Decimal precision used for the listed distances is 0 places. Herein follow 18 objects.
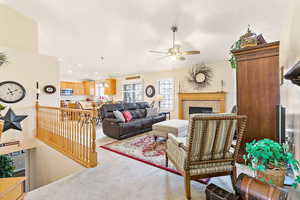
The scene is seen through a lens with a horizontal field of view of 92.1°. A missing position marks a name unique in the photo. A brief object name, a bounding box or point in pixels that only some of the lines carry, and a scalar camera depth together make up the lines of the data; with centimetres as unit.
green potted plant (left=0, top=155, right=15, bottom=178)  303
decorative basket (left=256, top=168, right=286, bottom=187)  123
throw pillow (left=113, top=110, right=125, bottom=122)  411
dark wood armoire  210
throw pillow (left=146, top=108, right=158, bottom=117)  528
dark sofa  392
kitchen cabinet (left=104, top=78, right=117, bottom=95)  852
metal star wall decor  240
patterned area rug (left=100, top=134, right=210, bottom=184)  260
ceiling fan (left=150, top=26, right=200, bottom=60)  359
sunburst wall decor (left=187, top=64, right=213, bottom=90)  558
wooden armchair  159
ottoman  328
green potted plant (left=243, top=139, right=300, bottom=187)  123
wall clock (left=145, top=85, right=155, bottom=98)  723
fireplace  528
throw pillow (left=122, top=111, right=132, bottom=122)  436
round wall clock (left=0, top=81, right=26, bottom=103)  354
